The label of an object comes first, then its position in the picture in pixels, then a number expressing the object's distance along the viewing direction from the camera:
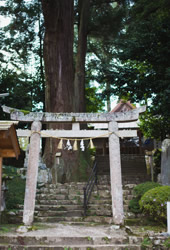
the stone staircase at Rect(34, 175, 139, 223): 7.53
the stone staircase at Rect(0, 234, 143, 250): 5.57
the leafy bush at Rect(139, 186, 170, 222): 6.53
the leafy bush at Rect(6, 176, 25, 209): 8.25
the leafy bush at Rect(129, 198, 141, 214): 7.70
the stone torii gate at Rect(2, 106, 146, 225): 7.18
